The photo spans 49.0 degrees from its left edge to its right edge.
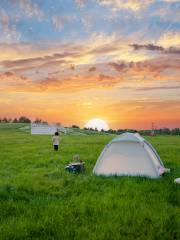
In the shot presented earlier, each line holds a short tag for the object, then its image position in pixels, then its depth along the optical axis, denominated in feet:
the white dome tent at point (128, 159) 30.30
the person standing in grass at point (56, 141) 61.47
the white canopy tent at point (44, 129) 163.15
